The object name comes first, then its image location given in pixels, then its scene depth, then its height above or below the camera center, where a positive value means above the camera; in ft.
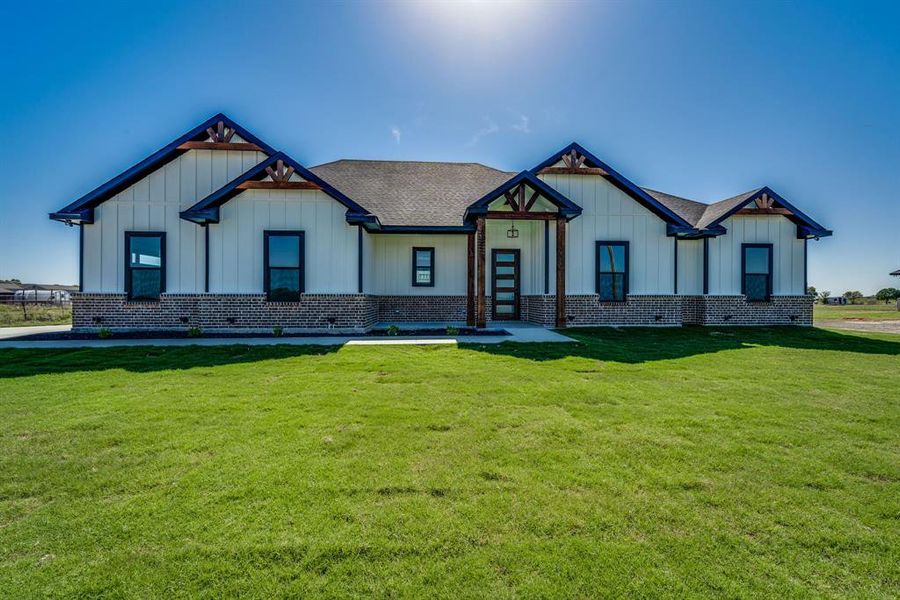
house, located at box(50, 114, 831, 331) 39.58 +5.64
